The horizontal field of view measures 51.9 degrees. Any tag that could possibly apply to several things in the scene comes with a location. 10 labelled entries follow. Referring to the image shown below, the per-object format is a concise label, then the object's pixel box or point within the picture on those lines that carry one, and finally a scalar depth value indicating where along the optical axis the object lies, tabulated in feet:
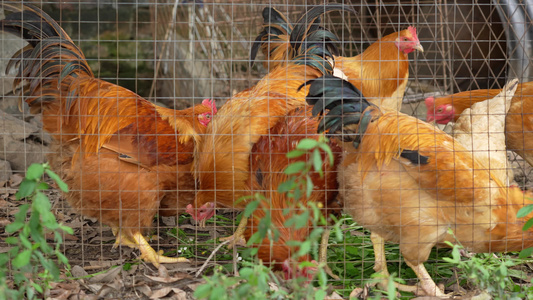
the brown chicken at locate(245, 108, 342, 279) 10.05
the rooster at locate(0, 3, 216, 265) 11.69
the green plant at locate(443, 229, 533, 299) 8.37
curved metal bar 18.34
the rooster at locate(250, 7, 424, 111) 15.67
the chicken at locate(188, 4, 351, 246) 11.75
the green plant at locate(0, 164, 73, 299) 7.55
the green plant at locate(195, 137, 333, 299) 7.13
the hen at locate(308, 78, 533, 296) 10.27
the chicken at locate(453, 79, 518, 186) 12.47
